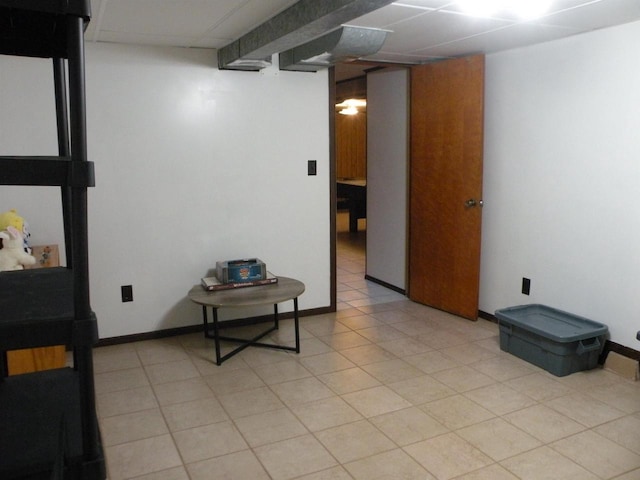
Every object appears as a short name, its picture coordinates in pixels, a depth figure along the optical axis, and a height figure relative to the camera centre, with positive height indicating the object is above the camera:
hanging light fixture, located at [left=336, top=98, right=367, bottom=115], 7.88 +1.11
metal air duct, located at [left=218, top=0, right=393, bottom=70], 2.26 +0.73
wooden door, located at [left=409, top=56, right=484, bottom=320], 4.06 -0.04
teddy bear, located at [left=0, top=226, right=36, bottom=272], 2.32 -0.31
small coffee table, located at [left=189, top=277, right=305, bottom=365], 3.38 -0.73
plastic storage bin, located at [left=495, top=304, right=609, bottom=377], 3.22 -0.97
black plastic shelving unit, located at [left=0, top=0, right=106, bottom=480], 0.75 -0.20
